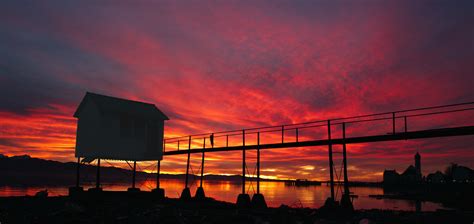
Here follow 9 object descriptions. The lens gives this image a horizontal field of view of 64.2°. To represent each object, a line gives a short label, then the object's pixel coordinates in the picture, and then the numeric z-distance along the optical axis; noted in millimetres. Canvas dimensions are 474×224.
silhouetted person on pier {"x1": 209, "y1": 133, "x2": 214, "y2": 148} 34688
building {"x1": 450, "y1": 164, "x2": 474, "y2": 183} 115312
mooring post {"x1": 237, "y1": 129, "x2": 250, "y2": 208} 28875
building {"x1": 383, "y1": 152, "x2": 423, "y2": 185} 124638
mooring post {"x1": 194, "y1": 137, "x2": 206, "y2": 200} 35844
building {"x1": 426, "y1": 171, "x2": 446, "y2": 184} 124562
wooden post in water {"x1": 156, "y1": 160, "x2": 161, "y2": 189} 35406
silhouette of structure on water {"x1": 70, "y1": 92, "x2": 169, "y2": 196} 29766
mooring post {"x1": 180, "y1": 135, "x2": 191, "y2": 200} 36559
